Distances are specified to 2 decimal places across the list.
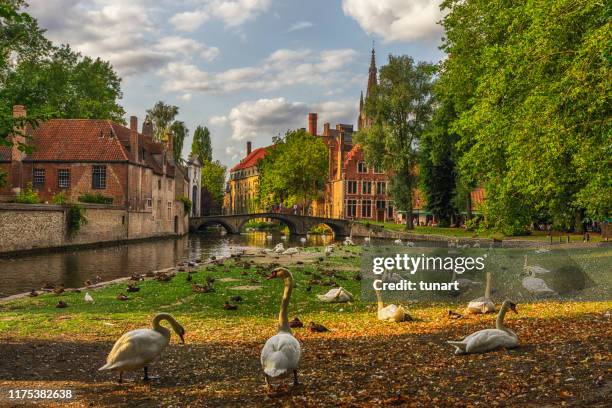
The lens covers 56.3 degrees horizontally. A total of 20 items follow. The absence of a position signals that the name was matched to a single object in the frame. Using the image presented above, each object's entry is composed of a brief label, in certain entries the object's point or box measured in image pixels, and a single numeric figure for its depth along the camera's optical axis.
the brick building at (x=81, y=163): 57.34
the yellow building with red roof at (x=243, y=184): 147.04
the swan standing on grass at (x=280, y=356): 7.36
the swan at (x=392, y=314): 13.23
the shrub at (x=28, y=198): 45.03
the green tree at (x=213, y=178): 122.56
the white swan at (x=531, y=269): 17.66
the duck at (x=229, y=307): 15.71
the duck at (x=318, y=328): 12.27
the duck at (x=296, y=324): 12.81
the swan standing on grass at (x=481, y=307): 13.41
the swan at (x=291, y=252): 35.78
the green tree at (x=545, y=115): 16.31
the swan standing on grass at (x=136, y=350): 8.25
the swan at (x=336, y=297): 16.58
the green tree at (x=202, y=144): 126.06
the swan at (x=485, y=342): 9.21
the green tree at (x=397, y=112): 59.35
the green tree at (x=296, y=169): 85.62
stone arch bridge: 81.56
